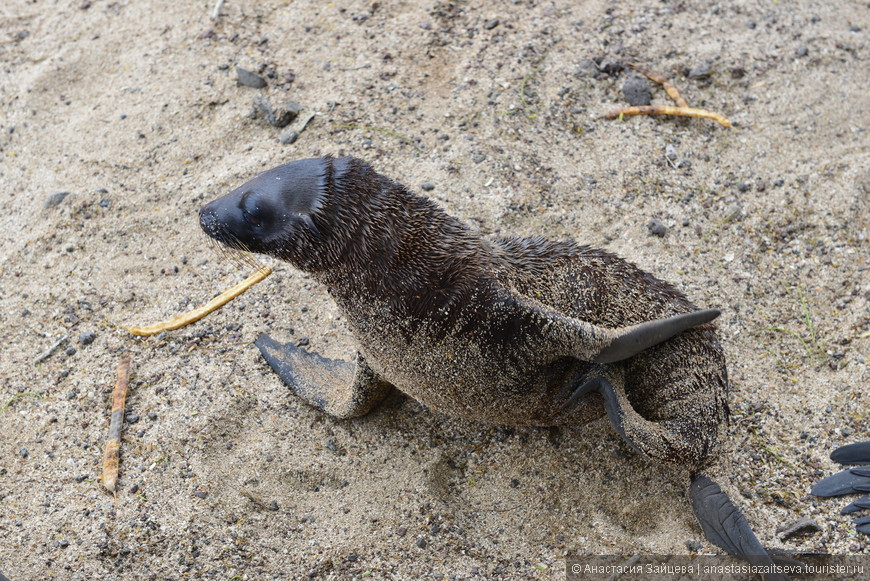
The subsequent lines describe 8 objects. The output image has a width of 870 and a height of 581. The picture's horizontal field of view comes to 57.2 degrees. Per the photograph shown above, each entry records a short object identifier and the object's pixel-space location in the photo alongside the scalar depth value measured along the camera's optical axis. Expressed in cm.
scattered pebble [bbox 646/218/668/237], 530
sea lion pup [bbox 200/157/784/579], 378
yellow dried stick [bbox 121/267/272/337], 500
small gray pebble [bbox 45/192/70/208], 576
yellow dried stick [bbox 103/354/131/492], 424
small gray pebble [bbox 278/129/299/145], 595
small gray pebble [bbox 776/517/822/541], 389
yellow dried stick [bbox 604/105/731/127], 600
